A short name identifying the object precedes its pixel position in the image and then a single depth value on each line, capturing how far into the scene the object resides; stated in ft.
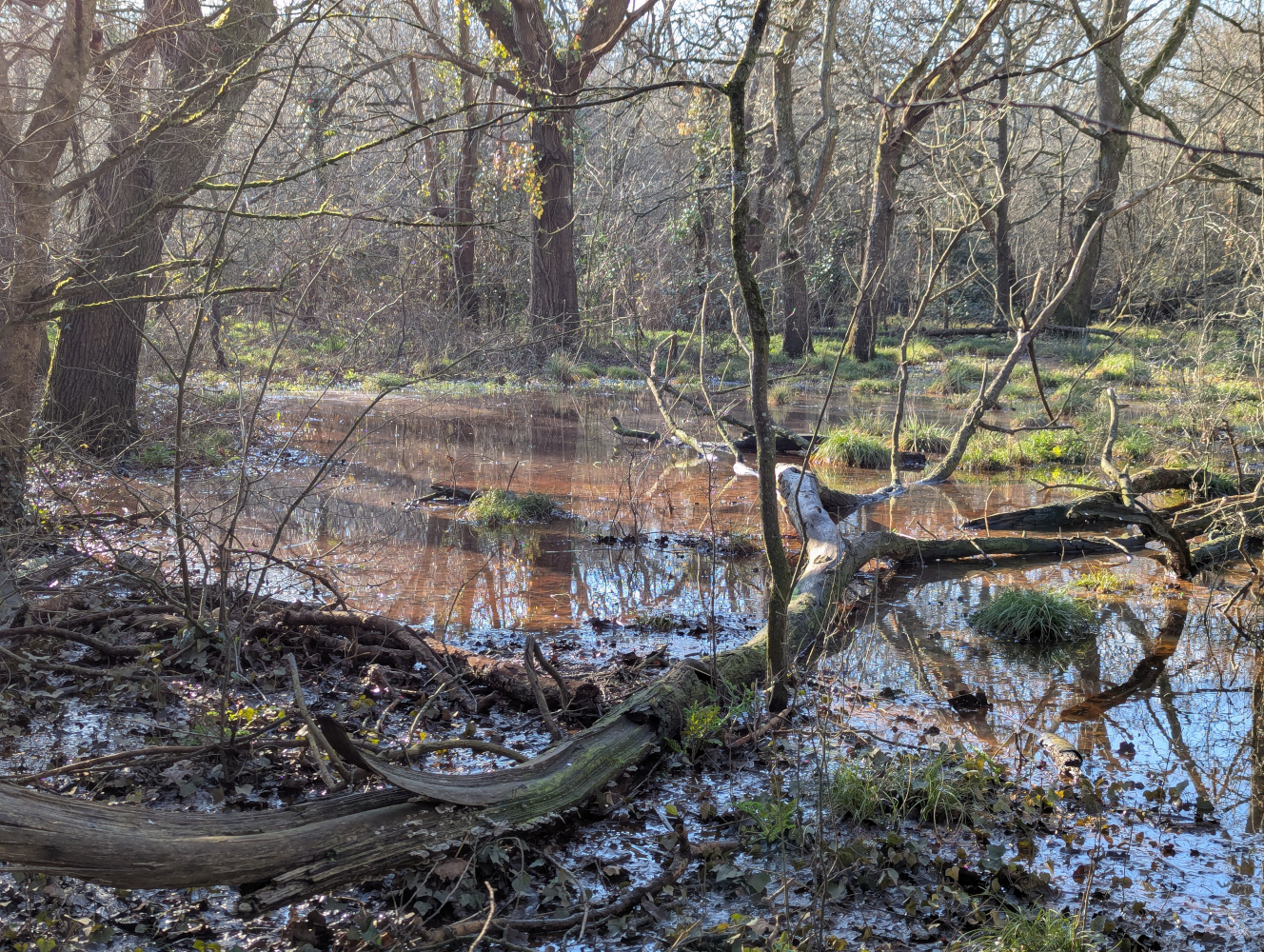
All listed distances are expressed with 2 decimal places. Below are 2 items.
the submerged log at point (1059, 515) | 27.58
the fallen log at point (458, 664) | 14.48
